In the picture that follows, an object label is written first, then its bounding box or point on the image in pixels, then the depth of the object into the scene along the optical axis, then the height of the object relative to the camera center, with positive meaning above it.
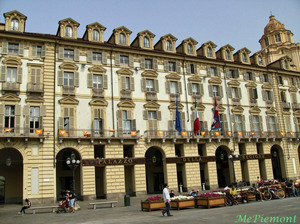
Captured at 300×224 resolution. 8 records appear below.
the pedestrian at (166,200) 16.83 -1.64
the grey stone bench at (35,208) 23.14 -2.38
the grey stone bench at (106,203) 24.65 -2.47
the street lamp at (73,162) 25.42 +1.09
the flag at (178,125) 32.97 +4.71
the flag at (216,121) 32.59 +4.80
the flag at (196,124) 33.06 +4.71
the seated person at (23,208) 23.25 -2.24
